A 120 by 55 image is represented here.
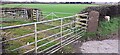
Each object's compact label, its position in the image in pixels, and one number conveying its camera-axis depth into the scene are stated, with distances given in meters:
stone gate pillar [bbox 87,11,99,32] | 7.70
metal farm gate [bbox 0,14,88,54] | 5.31
